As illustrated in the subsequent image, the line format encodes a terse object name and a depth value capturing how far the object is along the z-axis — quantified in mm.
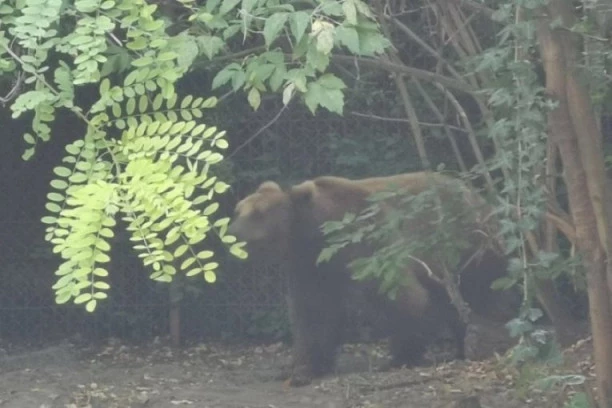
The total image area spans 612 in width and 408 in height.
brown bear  15352
